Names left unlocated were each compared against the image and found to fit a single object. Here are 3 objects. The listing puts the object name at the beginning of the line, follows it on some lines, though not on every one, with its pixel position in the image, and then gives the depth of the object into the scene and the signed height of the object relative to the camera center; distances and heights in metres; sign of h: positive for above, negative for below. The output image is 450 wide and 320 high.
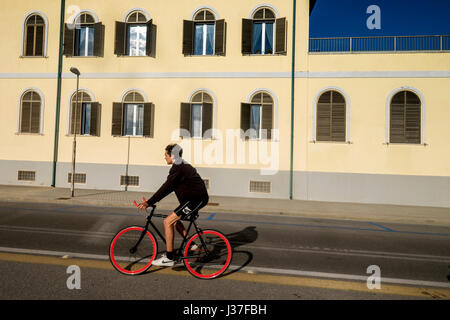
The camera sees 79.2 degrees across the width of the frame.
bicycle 3.75 -1.15
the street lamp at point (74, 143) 10.62 +0.90
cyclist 3.81 -0.32
